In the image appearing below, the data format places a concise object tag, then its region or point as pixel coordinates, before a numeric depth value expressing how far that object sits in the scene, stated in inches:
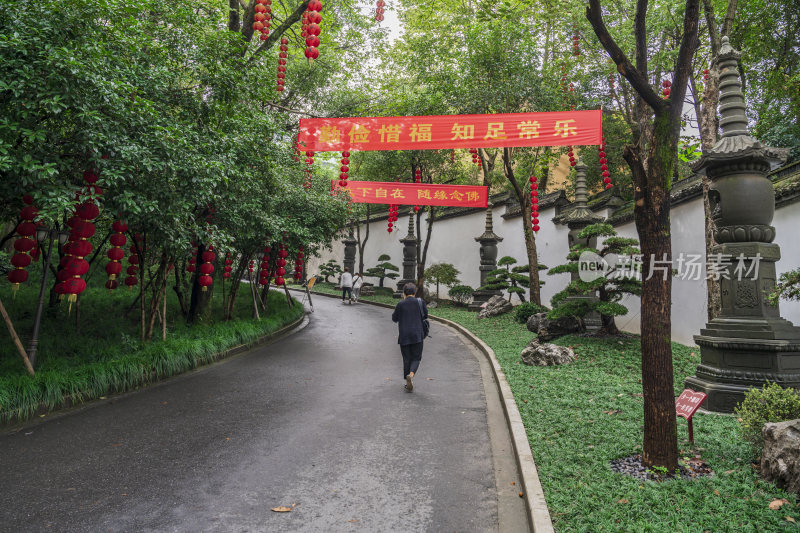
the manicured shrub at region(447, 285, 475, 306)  805.2
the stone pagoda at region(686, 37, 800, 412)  225.0
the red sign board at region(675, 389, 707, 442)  168.2
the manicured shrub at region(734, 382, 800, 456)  165.6
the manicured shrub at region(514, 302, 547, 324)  551.4
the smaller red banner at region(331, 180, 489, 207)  666.8
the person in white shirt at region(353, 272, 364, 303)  932.6
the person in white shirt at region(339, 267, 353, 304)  908.0
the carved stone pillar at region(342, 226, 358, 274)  1189.8
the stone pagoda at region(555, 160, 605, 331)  485.4
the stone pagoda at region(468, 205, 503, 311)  790.5
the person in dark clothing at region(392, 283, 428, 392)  295.6
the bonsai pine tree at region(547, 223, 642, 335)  382.6
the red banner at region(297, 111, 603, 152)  411.8
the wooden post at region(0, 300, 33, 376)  234.8
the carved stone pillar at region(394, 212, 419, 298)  994.1
